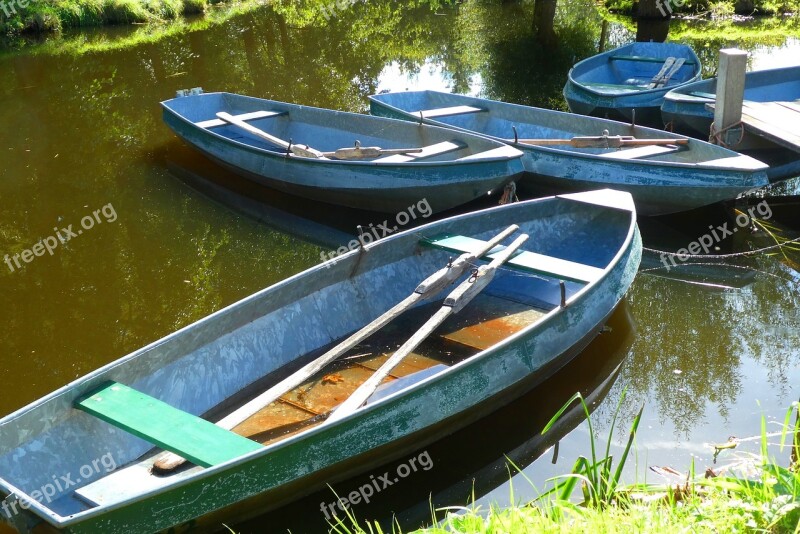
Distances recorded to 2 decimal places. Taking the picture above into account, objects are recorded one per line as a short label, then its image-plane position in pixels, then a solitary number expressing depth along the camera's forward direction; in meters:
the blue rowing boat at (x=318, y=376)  4.32
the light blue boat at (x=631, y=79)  10.89
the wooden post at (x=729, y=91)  8.70
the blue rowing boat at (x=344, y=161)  8.34
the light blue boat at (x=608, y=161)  7.90
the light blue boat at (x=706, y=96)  9.98
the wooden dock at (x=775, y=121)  8.58
